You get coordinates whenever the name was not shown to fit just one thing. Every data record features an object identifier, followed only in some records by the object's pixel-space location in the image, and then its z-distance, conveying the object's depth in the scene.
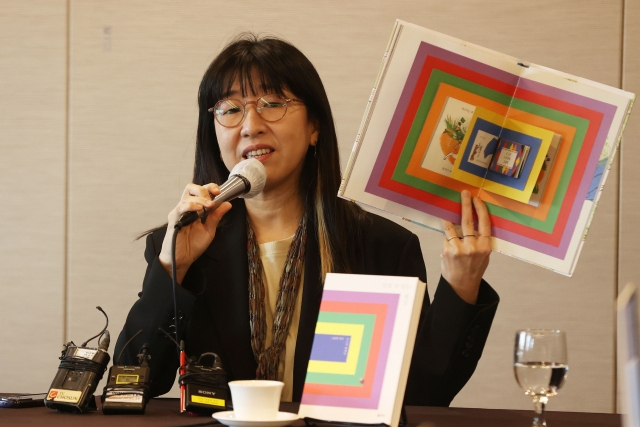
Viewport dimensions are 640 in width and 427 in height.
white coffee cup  2.67
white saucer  2.66
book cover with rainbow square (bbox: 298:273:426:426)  2.69
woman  3.02
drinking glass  2.72
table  2.78
